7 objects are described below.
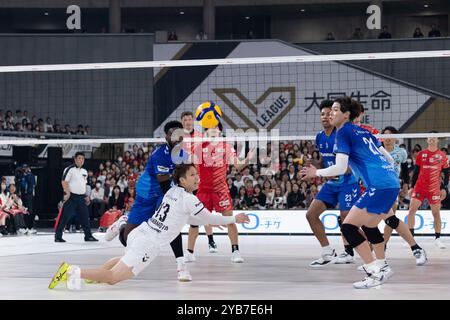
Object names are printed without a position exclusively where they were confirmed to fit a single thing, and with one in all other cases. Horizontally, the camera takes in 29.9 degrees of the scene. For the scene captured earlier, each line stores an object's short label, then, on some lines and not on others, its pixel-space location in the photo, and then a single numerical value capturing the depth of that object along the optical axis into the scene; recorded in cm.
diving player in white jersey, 775
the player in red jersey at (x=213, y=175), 1170
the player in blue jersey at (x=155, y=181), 923
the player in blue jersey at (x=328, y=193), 1061
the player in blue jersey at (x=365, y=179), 826
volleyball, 1202
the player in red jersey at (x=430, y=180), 1446
